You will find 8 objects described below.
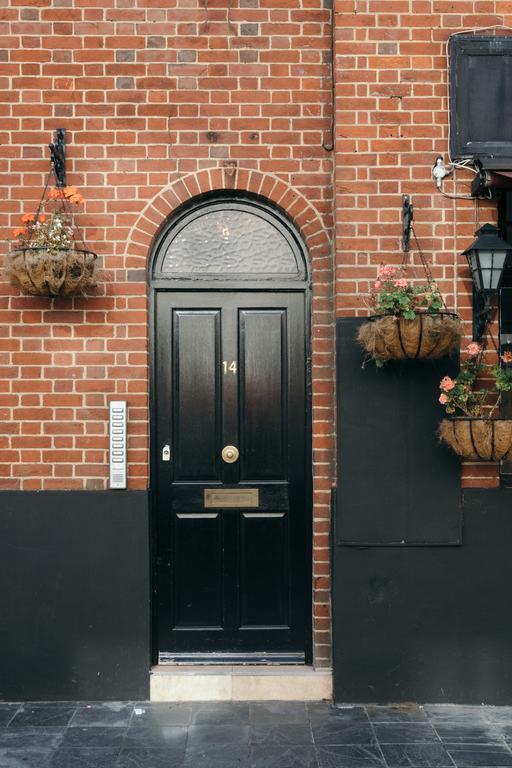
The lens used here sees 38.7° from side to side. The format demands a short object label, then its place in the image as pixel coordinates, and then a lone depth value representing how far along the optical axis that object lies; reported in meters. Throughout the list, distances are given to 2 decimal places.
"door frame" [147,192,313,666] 4.91
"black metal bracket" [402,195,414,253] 4.62
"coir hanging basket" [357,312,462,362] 4.18
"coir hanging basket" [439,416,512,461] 4.16
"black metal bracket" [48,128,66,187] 4.70
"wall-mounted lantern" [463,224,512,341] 4.29
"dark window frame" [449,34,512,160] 4.70
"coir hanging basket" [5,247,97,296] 4.43
